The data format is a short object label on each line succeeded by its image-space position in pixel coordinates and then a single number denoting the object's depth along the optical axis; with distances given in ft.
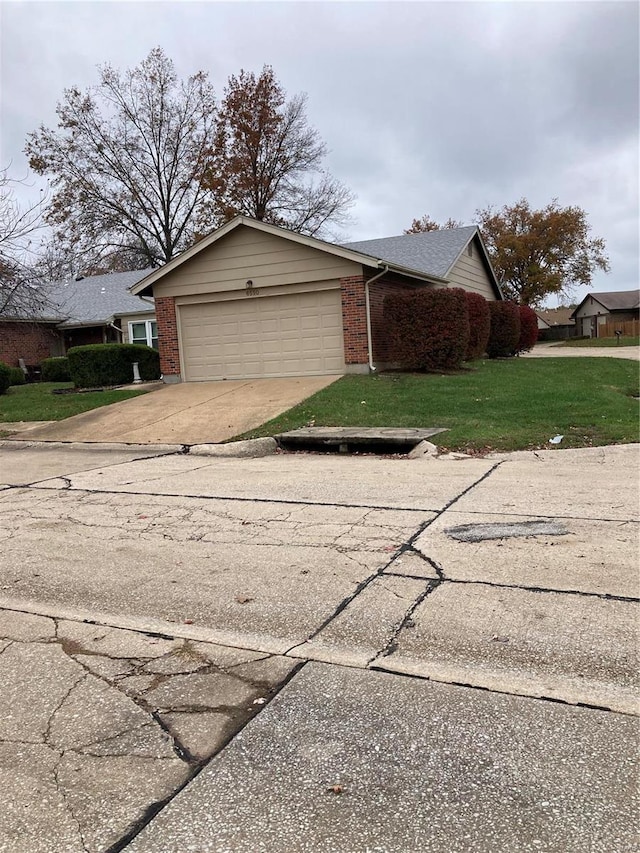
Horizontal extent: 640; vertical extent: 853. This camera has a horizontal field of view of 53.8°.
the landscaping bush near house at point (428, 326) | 51.83
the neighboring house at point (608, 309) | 208.13
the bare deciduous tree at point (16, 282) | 52.80
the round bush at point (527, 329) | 83.05
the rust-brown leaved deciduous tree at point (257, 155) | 113.80
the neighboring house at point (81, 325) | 88.84
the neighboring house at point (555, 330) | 224.53
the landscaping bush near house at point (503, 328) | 74.23
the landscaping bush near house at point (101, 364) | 64.23
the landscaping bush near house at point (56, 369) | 77.61
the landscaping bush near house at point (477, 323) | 59.82
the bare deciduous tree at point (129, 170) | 106.11
